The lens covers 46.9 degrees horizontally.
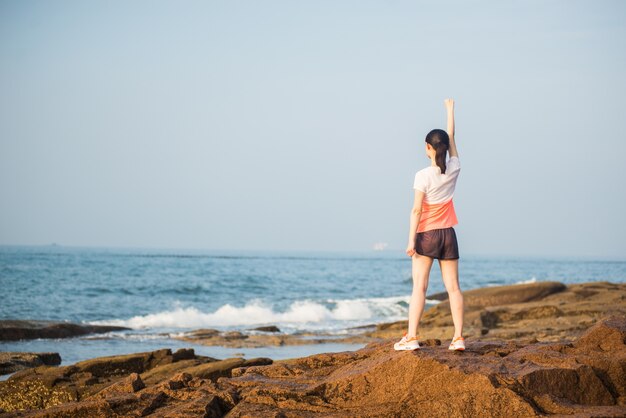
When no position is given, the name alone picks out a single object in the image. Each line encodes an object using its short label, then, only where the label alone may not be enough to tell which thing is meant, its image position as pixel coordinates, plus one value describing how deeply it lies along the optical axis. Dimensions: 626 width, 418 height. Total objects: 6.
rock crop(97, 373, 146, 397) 7.12
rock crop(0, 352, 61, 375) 13.15
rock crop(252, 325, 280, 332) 22.28
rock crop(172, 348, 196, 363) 12.52
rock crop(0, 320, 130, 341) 19.59
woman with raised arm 6.70
